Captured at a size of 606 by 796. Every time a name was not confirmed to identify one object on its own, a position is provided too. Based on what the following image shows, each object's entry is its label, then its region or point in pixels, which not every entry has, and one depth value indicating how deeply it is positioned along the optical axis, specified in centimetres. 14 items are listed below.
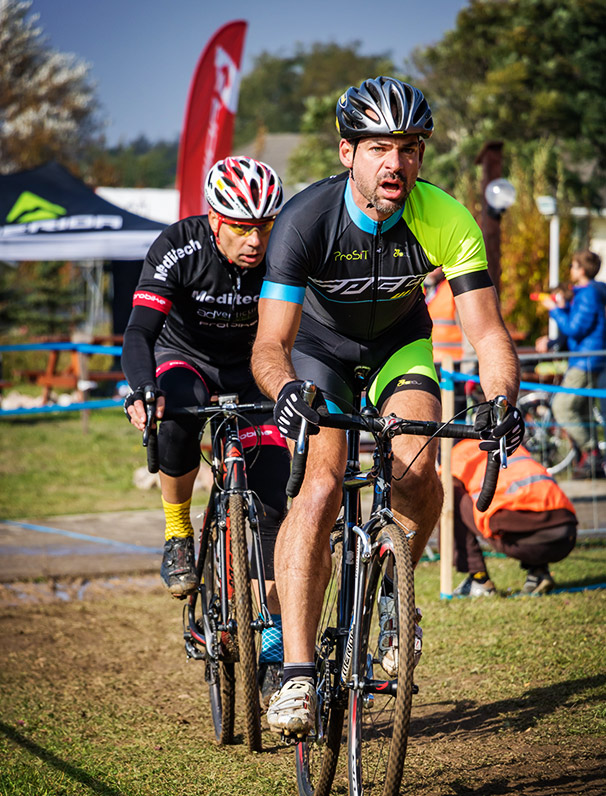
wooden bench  3027
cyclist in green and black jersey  638
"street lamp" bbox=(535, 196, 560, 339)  3233
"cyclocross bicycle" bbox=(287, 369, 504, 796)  558
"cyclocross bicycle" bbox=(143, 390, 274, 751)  752
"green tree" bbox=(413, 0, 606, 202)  5922
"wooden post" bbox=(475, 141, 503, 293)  1841
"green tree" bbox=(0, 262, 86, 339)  5159
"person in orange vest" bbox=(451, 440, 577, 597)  1145
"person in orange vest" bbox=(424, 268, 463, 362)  1847
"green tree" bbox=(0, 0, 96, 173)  8537
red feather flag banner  2705
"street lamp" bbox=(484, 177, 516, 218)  1845
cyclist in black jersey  862
